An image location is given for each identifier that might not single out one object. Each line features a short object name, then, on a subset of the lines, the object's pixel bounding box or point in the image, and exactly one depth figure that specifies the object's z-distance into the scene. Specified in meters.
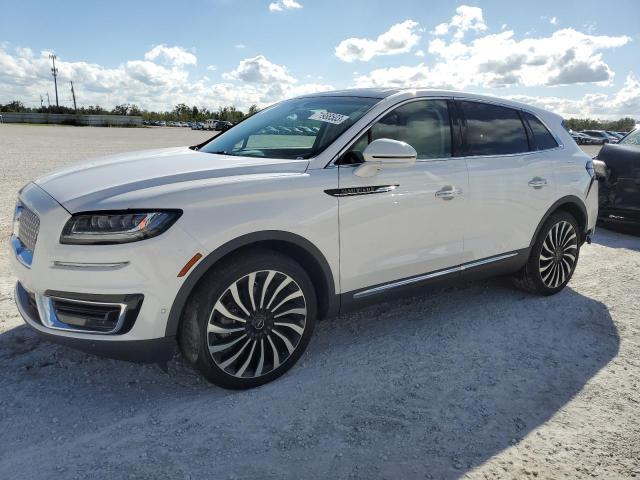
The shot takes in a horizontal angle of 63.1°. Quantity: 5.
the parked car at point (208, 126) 80.57
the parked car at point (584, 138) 44.14
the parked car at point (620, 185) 7.32
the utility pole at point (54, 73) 103.56
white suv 2.63
